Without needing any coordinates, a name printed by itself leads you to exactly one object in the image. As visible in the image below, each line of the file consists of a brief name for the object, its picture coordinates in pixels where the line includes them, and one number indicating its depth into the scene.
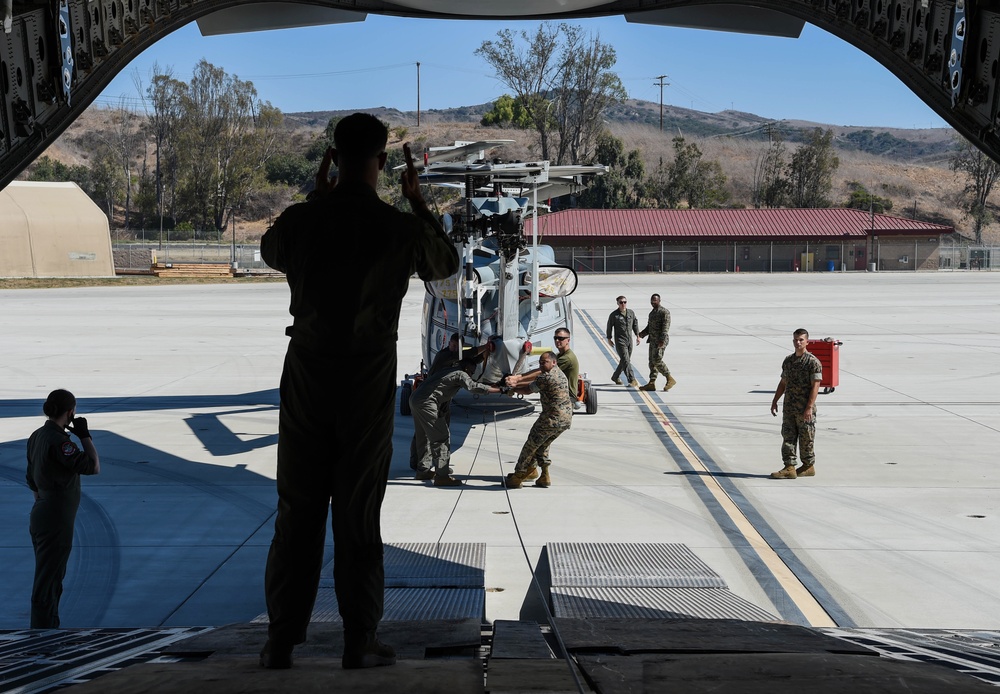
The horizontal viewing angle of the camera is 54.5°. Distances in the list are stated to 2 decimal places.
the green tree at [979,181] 93.06
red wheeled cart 17.02
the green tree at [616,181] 81.56
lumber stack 55.47
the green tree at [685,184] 86.62
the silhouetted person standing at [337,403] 3.26
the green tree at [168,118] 87.69
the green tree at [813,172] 89.06
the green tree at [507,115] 118.50
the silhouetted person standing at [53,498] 6.34
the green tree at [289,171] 94.25
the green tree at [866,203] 90.62
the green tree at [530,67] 83.00
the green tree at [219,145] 85.75
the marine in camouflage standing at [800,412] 10.97
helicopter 11.55
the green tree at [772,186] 90.44
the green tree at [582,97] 83.00
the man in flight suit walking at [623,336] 18.36
